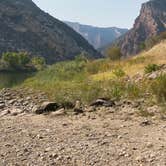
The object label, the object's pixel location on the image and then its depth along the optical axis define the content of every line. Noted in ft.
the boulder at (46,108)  34.02
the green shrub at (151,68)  62.63
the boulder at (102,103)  35.53
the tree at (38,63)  304.29
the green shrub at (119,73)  66.22
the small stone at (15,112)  34.60
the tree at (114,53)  119.49
